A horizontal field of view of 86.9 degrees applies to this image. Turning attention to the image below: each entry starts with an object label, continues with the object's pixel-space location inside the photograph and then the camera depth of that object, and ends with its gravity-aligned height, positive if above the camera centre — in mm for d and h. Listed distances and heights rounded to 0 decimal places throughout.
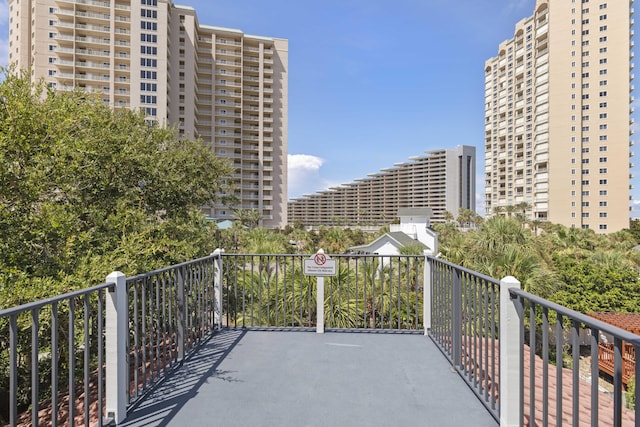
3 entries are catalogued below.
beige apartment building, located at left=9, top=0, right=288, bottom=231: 41094 +19376
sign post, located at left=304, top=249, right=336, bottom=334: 4199 -732
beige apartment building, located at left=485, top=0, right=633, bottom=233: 46781 +14283
